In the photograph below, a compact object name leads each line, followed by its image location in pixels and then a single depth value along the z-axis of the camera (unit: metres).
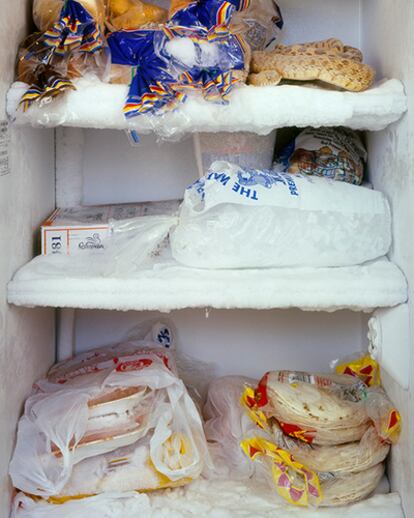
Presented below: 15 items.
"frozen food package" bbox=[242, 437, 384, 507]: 1.03
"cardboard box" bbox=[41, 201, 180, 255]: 1.11
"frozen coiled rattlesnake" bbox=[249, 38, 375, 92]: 1.01
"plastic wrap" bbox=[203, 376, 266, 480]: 1.14
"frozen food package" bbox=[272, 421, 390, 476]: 1.05
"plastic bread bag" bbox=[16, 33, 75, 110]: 0.96
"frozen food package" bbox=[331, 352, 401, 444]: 1.05
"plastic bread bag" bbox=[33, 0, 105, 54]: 0.99
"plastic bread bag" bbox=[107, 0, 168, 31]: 1.10
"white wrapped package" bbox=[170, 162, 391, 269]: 1.00
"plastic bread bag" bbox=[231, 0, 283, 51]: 1.12
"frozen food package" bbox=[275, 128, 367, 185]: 1.15
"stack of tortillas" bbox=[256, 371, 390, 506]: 1.03
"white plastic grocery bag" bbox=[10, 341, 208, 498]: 1.03
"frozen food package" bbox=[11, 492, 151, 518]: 1.01
